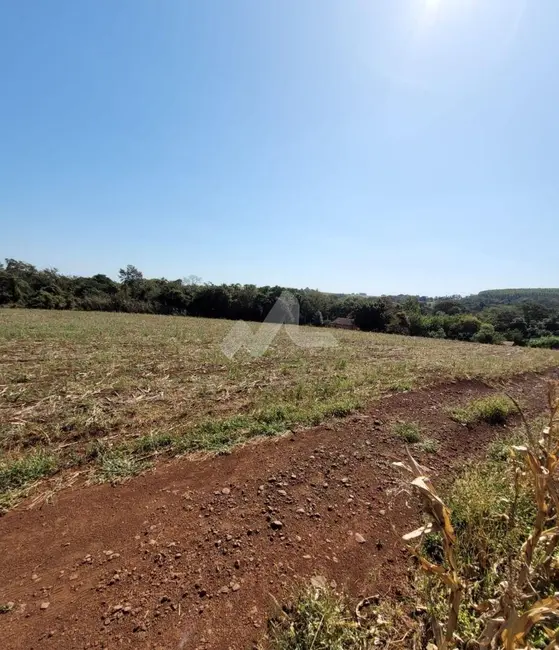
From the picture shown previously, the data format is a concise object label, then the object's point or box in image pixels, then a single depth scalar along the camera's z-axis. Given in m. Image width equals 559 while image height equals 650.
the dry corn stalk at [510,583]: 1.01
